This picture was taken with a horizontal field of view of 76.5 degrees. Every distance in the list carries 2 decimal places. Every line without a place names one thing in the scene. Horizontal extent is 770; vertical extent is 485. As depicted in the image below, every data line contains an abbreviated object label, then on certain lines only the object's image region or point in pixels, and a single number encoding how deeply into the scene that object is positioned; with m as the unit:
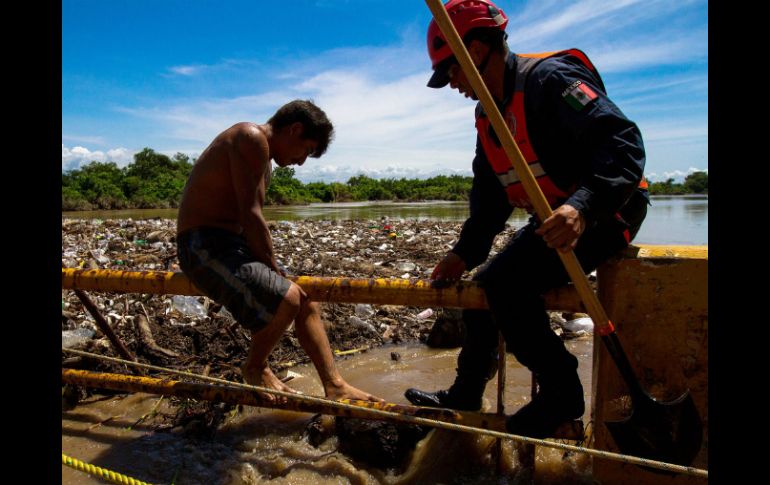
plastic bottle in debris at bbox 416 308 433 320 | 5.14
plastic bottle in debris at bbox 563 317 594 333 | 4.66
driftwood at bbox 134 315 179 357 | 3.85
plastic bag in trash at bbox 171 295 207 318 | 4.74
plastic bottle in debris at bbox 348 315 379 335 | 4.69
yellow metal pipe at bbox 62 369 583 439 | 2.16
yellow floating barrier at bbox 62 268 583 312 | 2.05
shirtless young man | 2.45
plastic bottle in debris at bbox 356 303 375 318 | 5.01
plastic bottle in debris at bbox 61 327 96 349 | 3.86
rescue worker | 1.73
